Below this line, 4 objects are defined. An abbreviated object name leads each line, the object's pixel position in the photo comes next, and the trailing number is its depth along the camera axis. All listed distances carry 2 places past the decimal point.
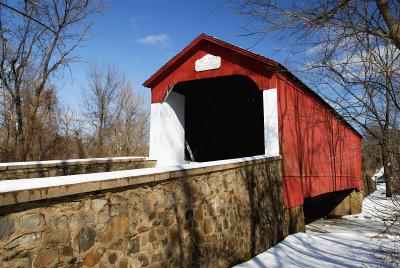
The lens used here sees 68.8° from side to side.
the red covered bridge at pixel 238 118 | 6.96
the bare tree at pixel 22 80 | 11.55
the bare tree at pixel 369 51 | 3.04
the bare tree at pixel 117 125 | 22.17
